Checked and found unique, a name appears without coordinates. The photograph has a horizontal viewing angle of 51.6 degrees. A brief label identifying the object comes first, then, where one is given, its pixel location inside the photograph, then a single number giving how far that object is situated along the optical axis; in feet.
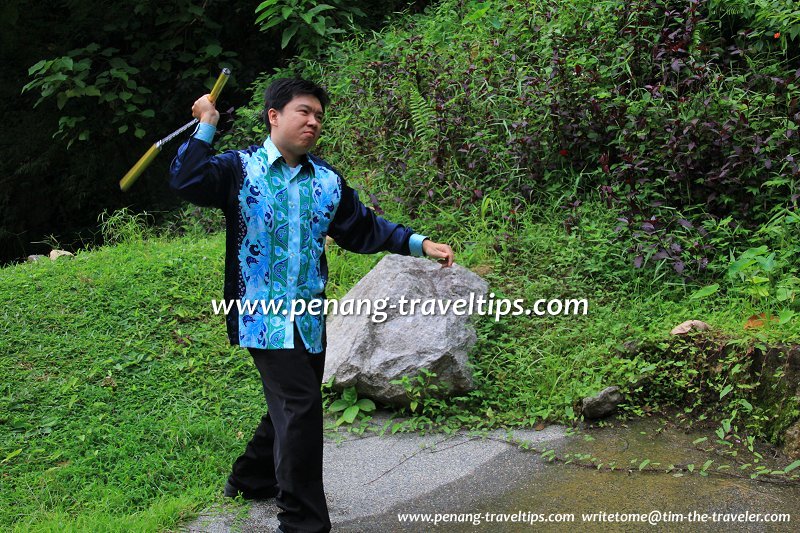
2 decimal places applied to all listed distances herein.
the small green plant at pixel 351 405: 14.97
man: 10.14
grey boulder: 14.87
